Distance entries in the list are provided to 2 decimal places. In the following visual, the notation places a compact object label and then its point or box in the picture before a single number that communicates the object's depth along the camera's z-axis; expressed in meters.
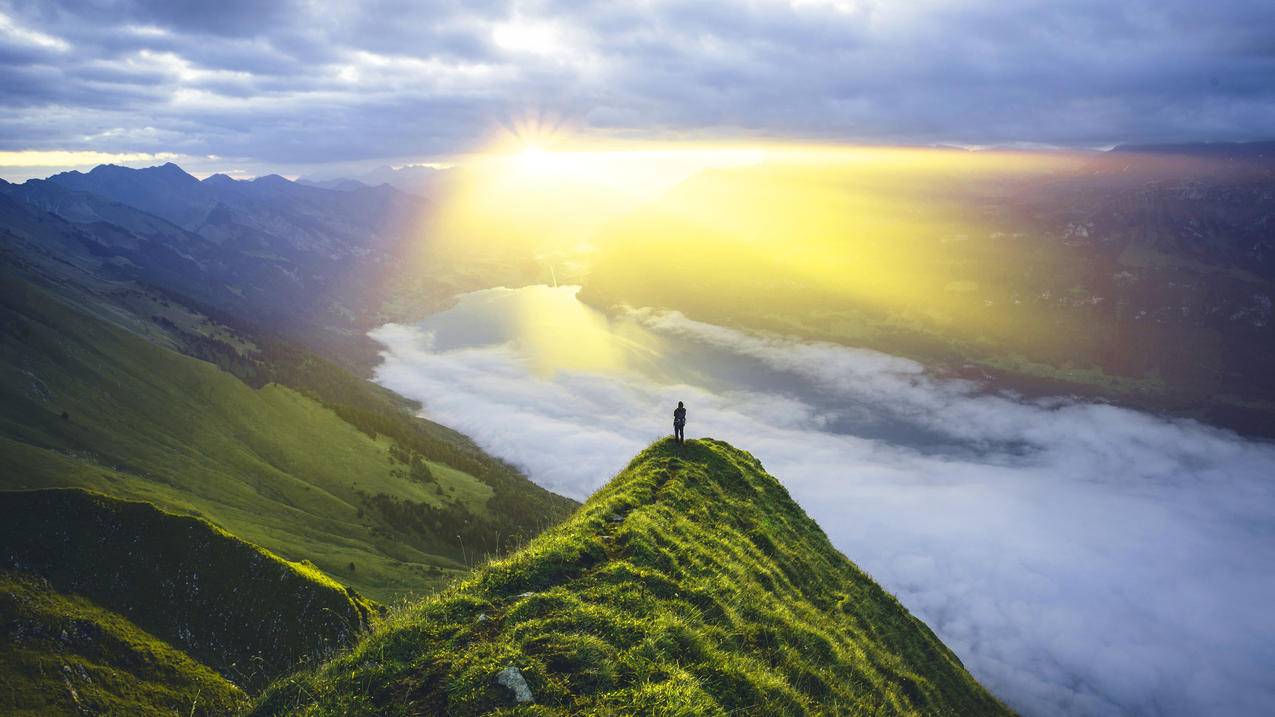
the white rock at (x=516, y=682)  14.13
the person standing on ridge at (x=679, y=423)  40.74
